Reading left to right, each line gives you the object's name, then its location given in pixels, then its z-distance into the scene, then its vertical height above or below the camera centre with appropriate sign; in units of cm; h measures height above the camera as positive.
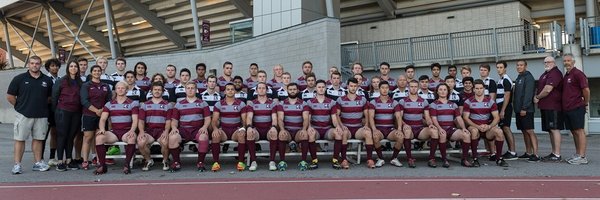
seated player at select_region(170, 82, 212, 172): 703 -3
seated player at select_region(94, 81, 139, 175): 681 -12
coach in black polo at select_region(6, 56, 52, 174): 691 +18
